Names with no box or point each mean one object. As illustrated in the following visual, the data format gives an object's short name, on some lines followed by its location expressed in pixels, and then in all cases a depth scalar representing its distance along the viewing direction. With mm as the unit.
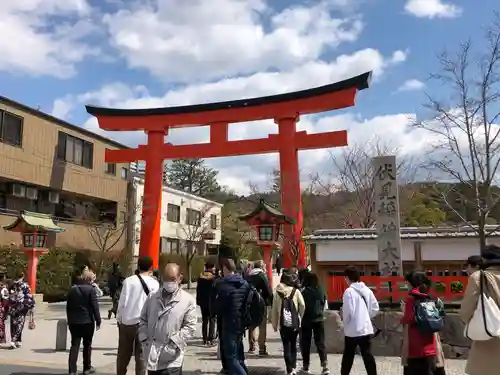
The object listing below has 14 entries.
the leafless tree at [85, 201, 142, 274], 28338
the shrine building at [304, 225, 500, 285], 14508
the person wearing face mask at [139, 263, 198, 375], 4512
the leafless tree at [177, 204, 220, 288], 38344
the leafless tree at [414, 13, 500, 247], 12009
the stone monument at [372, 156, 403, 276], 10992
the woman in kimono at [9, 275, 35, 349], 10242
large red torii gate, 18344
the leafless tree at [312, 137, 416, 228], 27688
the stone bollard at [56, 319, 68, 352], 9930
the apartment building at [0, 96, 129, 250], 24266
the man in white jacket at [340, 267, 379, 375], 6320
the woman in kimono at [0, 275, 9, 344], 10320
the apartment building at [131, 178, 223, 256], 35662
